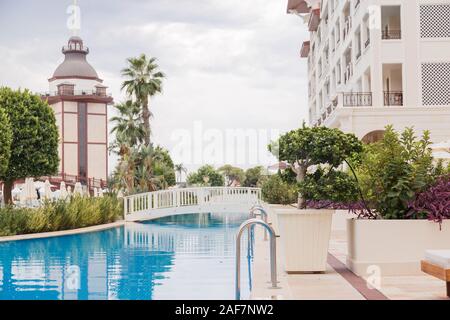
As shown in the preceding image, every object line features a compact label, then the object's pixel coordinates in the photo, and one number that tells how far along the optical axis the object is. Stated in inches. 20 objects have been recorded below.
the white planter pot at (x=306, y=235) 300.4
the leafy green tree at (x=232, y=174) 3183.6
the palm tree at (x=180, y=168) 2549.2
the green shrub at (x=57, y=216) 641.0
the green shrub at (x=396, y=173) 298.4
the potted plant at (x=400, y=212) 290.5
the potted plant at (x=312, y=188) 301.0
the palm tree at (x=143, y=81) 1405.0
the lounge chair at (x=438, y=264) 221.9
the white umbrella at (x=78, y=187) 930.1
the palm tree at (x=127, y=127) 1358.3
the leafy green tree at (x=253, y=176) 2785.4
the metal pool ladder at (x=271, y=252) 230.4
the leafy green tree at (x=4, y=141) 954.1
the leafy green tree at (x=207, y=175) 3021.4
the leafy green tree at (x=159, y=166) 1304.1
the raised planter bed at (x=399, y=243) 289.9
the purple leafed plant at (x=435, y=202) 291.1
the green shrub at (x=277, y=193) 1159.0
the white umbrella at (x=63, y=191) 876.4
